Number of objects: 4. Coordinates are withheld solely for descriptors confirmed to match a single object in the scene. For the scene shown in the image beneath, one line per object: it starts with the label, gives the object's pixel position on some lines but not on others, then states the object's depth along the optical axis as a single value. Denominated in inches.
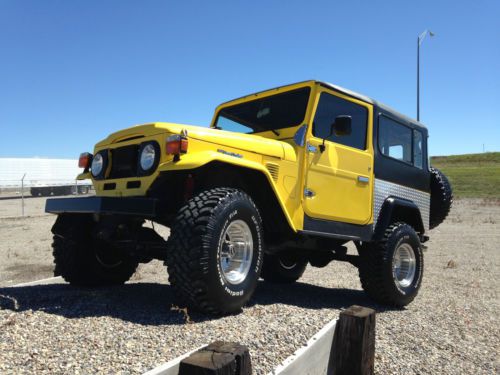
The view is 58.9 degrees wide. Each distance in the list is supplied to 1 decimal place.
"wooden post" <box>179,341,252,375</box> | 76.0
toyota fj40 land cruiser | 137.8
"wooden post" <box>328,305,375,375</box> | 124.3
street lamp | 952.8
